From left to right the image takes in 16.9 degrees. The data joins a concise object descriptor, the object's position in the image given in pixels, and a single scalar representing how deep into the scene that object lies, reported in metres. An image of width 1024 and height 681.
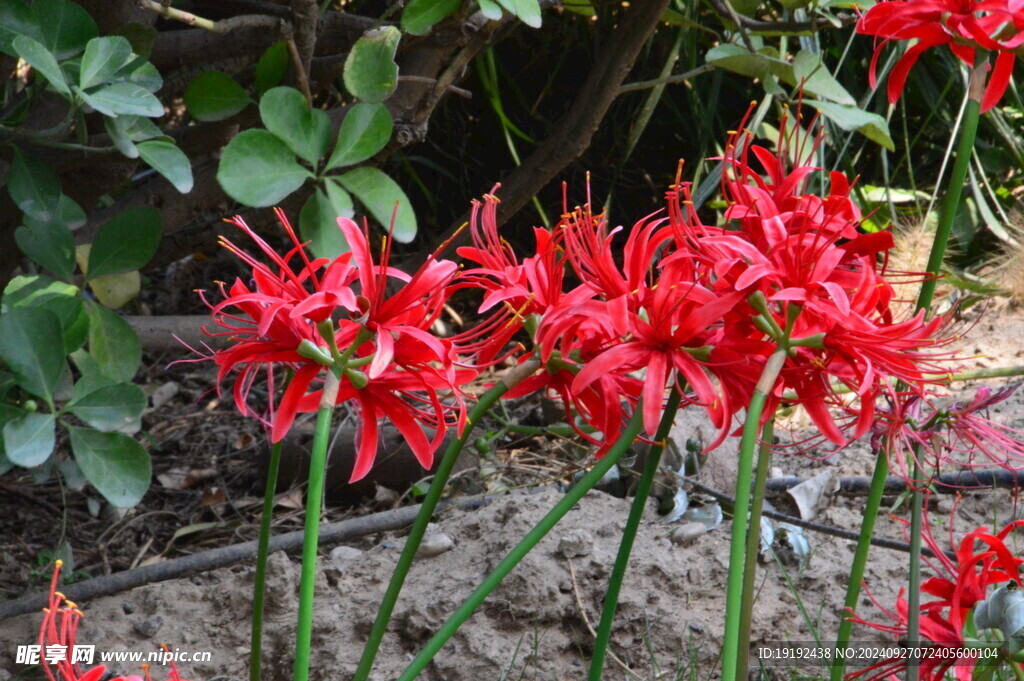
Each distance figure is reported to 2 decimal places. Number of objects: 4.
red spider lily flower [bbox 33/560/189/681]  2.23
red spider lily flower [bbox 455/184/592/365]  2.32
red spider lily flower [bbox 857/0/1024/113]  2.31
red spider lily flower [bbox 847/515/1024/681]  2.36
